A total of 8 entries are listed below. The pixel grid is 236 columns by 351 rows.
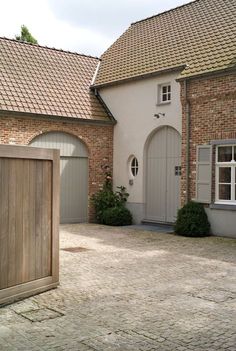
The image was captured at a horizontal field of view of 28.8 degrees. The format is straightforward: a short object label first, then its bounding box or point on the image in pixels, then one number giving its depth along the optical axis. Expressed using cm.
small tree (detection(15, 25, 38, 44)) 3039
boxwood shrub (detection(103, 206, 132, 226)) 1662
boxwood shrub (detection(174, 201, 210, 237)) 1375
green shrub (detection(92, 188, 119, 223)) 1720
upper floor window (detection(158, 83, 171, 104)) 1622
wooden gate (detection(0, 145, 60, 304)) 643
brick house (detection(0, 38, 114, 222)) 1579
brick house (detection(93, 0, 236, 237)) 1382
